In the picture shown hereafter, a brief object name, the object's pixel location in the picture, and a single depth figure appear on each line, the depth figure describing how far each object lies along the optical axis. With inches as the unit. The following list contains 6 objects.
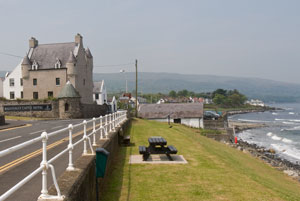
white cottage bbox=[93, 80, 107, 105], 3238.2
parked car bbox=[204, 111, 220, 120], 2849.4
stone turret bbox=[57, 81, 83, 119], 1790.1
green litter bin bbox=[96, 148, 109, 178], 295.9
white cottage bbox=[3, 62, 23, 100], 2386.8
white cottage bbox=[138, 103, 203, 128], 2447.1
